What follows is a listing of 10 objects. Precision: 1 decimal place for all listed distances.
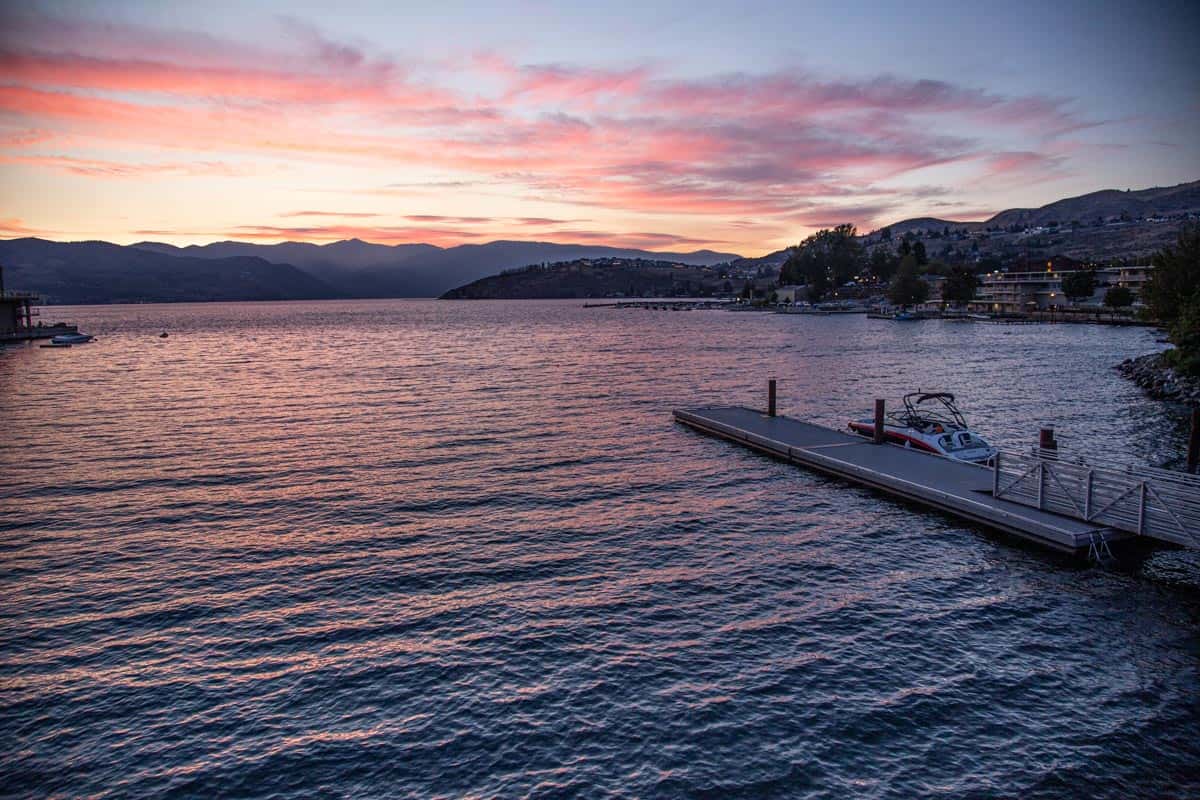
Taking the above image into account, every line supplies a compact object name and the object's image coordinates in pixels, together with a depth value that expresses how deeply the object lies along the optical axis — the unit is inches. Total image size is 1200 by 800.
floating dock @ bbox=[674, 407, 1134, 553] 837.2
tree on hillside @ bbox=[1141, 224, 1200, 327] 3056.1
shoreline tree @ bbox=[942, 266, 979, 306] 7790.4
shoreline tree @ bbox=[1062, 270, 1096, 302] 6668.3
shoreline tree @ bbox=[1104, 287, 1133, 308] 5976.4
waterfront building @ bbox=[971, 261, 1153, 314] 6678.2
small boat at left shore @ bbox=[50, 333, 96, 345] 4431.6
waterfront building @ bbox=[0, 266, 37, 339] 4569.4
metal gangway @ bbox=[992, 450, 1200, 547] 755.5
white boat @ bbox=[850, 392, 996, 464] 1224.8
